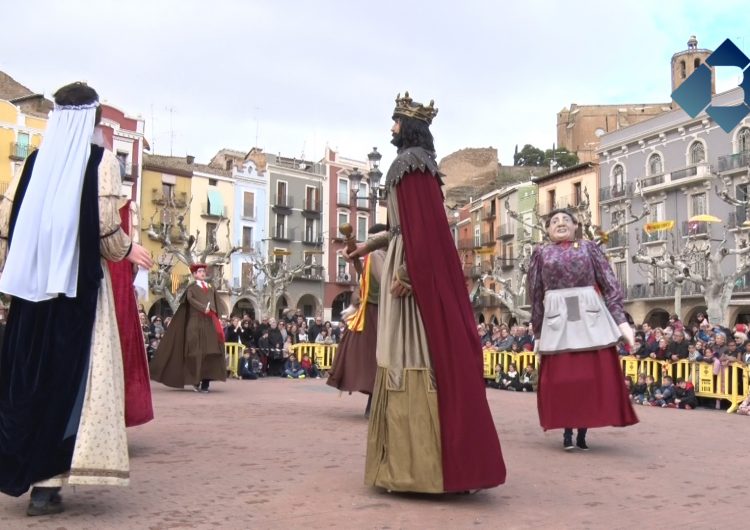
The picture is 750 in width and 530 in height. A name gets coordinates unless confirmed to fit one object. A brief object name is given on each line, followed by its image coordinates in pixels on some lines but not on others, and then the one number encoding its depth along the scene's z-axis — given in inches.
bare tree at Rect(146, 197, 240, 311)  1726.3
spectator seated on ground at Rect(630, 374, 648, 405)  523.8
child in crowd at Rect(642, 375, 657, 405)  517.1
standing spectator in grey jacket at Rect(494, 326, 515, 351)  709.5
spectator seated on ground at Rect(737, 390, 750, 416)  449.8
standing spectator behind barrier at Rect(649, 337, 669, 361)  558.5
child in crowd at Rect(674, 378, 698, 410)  497.7
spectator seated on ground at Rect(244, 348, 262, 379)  719.1
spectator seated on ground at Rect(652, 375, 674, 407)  506.9
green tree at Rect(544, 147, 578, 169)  2605.8
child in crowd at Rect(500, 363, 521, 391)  631.8
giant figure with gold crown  176.9
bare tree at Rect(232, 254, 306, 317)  1792.6
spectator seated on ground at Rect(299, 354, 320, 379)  771.4
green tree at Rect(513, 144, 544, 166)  3009.4
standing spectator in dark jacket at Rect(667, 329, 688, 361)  553.0
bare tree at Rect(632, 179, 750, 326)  976.3
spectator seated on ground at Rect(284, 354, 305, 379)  761.6
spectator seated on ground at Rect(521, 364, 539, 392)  617.6
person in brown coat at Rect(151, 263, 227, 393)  467.2
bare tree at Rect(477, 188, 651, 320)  918.1
